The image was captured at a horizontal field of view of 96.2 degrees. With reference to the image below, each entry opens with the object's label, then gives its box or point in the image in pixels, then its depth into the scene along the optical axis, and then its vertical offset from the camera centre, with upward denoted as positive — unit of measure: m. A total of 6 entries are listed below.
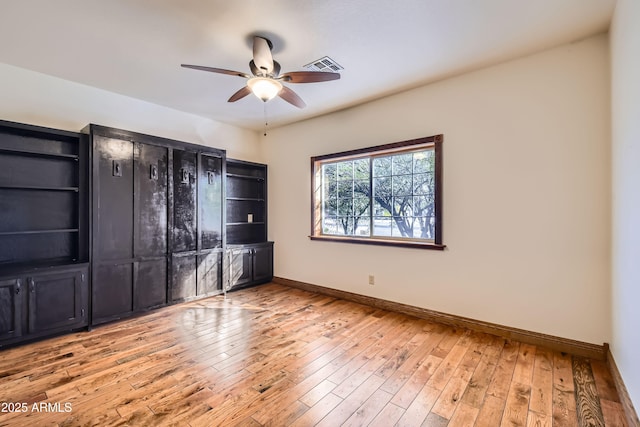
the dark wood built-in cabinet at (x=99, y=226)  2.81 -0.13
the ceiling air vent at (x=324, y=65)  2.84 +1.52
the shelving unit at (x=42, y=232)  2.67 -0.17
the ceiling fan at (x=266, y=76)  2.35 +1.14
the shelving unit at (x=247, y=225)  4.58 -0.19
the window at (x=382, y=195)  3.41 +0.26
